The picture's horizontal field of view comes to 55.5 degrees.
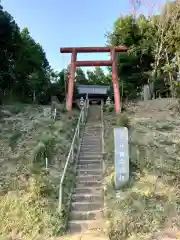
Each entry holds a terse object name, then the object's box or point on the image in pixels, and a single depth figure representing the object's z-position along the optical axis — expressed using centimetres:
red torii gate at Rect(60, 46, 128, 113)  957
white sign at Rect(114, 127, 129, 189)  423
